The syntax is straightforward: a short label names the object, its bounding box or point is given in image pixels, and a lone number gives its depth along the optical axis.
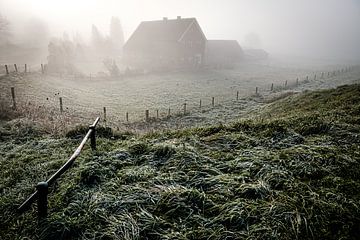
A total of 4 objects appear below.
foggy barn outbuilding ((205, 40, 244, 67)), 63.84
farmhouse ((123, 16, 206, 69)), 49.72
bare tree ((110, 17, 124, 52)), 77.25
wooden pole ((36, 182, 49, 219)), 3.50
